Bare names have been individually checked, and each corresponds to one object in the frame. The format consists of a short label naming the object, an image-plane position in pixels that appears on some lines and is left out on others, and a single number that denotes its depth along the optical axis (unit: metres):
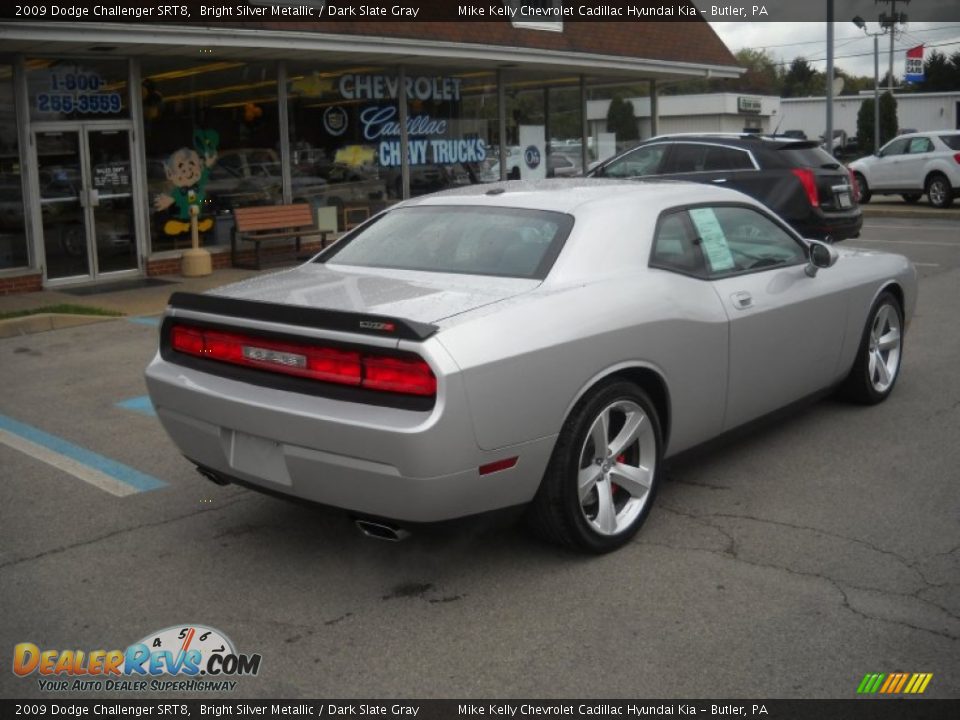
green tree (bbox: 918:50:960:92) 72.62
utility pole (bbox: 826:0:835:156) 21.46
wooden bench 15.21
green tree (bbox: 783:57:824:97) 100.62
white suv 23.59
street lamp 34.81
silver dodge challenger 4.00
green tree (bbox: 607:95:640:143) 23.67
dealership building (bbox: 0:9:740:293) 13.12
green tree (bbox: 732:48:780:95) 103.31
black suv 12.80
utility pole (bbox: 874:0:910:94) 35.81
